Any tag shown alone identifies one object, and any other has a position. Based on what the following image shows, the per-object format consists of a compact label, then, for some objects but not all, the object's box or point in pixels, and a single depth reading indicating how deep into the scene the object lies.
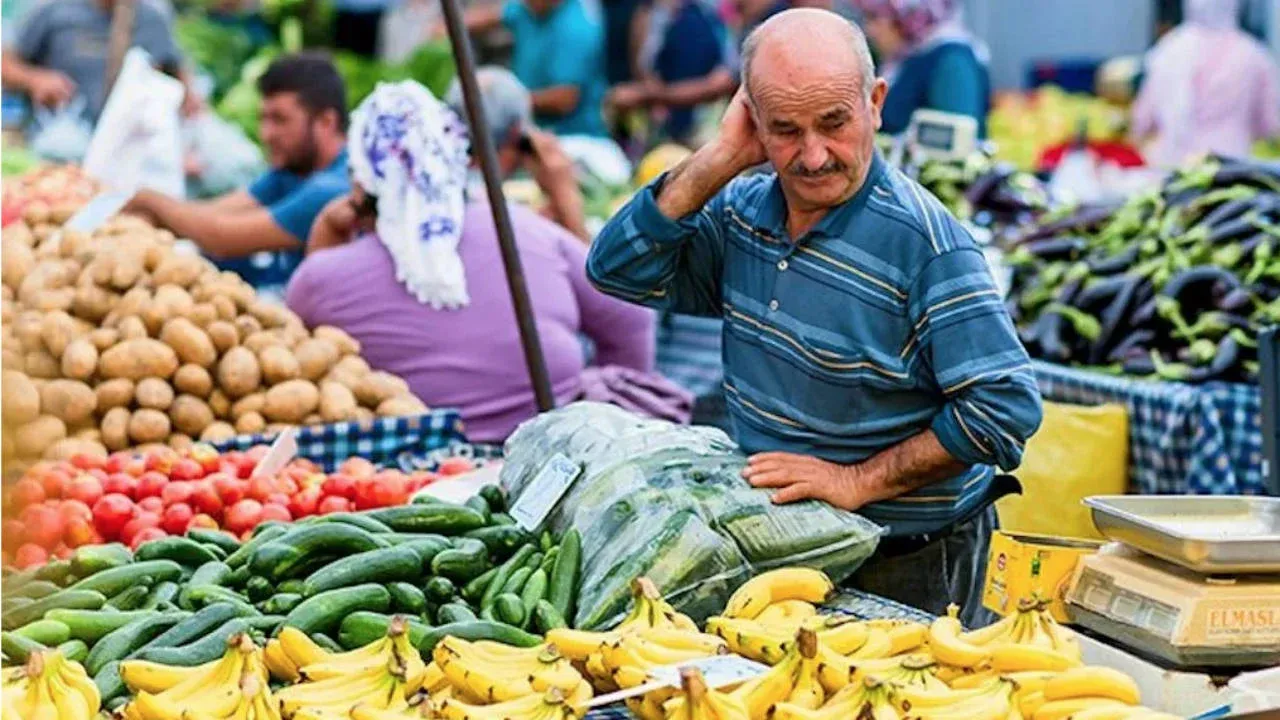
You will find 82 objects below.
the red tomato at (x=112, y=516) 8.75
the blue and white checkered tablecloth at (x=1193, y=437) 11.29
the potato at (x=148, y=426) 10.50
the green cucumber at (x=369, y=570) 7.09
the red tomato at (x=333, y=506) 8.74
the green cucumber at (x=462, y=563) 7.24
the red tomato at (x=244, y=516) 8.65
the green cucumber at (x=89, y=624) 6.84
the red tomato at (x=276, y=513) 8.62
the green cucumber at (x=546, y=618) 6.76
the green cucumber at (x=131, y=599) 7.25
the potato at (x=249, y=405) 10.75
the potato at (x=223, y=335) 10.87
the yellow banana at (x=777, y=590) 6.61
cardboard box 6.48
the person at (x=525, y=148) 14.32
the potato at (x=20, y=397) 10.23
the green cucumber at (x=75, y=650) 6.57
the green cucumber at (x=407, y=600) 7.02
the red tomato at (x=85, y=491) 8.98
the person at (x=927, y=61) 16.97
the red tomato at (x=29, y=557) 8.41
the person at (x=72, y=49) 20.89
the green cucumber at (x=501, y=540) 7.51
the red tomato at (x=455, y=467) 9.68
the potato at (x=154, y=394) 10.58
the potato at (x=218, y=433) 10.55
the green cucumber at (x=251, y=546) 7.49
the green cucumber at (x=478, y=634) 6.56
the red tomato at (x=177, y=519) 8.73
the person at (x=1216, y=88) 22.27
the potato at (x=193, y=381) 10.68
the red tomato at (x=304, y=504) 8.80
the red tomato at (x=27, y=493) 8.70
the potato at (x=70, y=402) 10.53
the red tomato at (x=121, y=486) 9.16
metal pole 9.84
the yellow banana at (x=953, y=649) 5.84
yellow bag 10.96
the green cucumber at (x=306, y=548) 7.29
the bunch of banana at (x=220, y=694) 5.42
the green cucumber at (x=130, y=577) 7.32
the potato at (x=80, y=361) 10.66
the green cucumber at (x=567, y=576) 7.00
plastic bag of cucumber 6.84
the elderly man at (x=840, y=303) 6.93
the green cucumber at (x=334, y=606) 6.77
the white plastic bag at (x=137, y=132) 14.57
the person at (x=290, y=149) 14.61
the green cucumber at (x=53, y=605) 6.95
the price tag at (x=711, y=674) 5.51
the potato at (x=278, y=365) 10.85
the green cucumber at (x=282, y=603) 6.99
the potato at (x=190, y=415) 10.61
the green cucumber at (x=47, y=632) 6.67
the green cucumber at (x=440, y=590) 7.14
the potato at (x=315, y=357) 10.96
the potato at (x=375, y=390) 10.98
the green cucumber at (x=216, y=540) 7.91
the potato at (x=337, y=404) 10.71
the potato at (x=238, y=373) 10.74
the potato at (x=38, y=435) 10.23
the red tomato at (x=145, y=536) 8.46
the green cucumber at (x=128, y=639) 6.55
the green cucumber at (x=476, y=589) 7.22
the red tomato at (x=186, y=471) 9.27
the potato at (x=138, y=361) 10.63
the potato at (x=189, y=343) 10.74
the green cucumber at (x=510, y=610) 6.84
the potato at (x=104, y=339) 10.84
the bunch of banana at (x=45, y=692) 5.46
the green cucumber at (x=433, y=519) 7.66
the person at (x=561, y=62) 23.16
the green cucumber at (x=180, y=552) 7.68
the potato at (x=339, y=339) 11.20
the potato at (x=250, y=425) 10.66
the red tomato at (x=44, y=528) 8.55
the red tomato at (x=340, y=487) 8.94
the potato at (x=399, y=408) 10.87
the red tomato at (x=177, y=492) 8.89
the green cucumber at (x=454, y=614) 6.89
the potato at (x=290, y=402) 10.73
